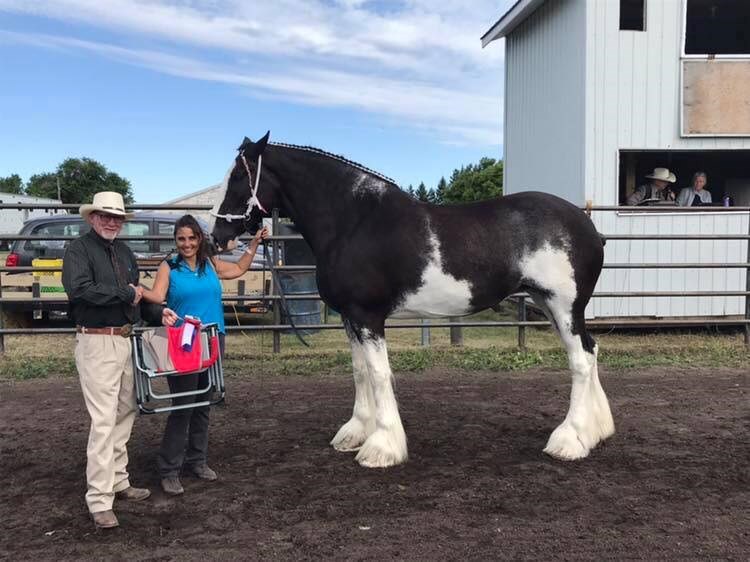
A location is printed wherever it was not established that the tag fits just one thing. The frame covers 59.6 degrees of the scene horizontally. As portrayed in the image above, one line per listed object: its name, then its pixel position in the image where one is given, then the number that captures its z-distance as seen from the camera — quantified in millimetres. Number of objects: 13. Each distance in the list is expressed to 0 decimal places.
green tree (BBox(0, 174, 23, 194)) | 84012
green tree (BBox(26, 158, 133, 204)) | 76188
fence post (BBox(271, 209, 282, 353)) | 7270
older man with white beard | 3068
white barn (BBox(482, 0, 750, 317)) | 8664
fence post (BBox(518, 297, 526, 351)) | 7676
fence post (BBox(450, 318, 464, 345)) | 7852
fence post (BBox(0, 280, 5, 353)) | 7195
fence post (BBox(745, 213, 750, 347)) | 7867
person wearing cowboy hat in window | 8773
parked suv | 7801
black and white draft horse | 4012
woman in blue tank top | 3416
